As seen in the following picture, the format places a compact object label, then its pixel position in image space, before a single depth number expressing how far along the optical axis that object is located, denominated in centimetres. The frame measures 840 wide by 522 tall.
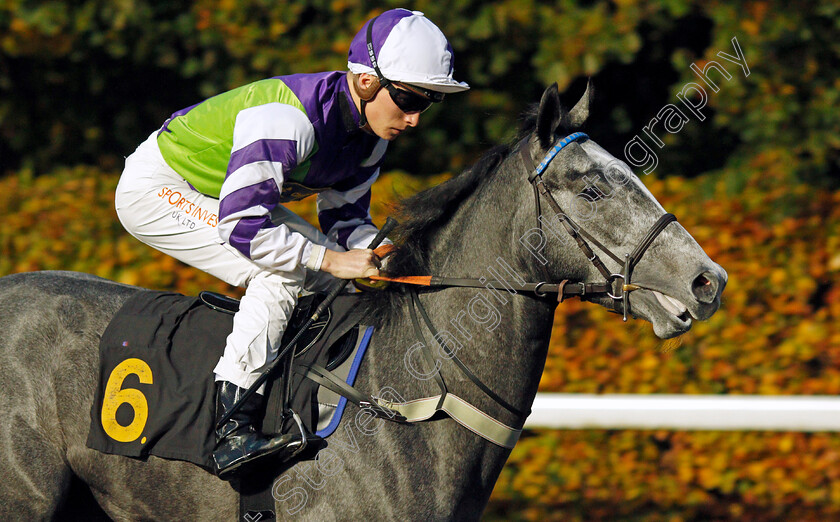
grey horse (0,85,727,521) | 453
